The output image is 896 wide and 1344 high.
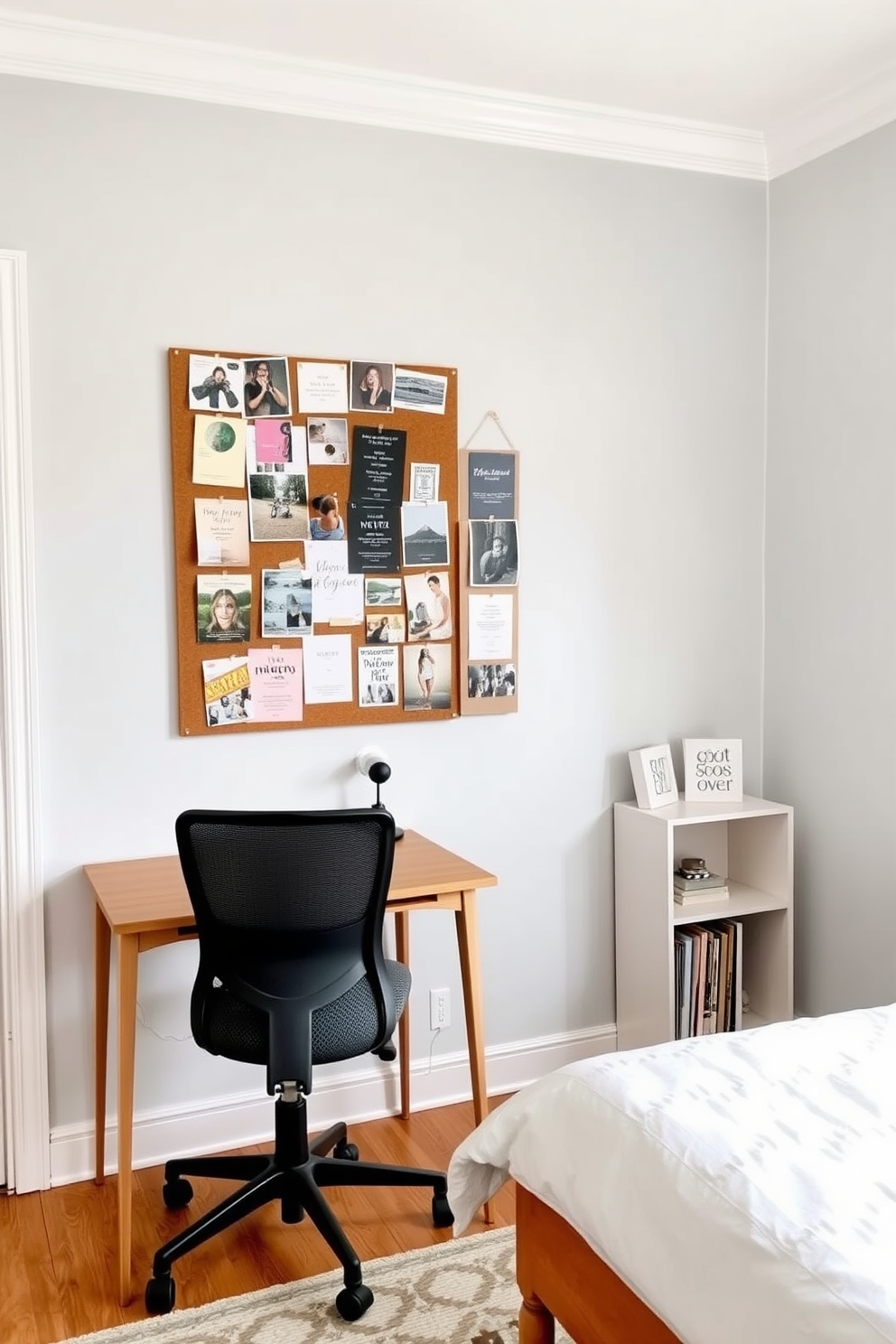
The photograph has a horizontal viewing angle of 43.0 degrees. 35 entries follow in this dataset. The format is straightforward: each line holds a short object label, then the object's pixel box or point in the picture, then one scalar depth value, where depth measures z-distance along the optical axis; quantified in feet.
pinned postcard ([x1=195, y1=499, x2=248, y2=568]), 9.16
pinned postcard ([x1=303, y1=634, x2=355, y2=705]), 9.61
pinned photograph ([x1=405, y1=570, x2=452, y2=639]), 9.95
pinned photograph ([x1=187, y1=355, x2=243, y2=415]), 9.10
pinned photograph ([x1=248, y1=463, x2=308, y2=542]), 9.33
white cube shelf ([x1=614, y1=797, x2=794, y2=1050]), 10.28
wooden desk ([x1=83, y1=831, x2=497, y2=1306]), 7.45
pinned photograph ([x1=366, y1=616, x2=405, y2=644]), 9.81
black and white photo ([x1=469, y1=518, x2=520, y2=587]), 10.16
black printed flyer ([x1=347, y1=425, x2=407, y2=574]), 9.68
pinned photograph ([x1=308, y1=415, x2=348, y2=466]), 9.50
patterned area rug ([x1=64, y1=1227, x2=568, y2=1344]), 7.02
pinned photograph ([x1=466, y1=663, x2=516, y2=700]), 10.23
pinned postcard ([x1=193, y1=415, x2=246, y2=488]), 9.12
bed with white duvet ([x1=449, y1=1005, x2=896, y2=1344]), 4.30
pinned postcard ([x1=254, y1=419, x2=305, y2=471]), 9.30
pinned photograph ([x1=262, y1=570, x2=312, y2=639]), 9.42
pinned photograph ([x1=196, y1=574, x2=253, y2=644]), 9.20
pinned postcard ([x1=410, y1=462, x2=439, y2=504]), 9.89
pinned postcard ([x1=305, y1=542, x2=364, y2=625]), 9.58
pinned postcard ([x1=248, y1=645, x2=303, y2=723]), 9.43
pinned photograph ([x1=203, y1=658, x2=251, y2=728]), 9.28
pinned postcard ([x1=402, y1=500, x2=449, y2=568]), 9.89
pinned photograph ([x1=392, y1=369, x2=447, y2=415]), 9.80
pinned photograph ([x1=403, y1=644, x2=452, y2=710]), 9.98
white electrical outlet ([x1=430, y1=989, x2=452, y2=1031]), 10.30
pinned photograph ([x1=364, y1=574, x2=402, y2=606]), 9.78
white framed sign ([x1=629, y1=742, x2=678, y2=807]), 10.63
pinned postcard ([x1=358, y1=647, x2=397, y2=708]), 9.80
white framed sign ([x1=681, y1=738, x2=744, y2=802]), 10.91
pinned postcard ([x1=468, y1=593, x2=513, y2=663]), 10.19
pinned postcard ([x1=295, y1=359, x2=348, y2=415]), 9.46
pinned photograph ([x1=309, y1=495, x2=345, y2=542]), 9.54
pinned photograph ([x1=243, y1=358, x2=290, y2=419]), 9.27
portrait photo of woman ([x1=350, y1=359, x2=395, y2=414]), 9.64
